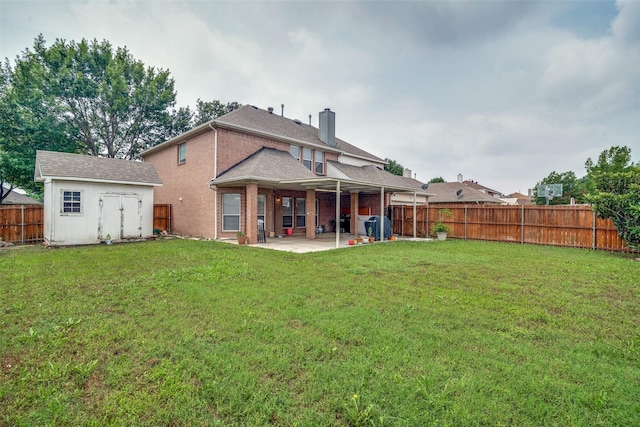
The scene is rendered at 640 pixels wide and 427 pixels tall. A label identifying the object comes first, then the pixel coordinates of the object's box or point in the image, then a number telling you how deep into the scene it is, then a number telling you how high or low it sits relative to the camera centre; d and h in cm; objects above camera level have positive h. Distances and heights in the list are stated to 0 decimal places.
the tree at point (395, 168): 4241 +718
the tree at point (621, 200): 961 +56
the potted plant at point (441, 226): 1503 -57
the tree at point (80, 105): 1861 +832
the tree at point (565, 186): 3546 +416
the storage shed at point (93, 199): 1130 +69
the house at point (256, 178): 1326 +183
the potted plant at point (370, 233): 1387 -90
